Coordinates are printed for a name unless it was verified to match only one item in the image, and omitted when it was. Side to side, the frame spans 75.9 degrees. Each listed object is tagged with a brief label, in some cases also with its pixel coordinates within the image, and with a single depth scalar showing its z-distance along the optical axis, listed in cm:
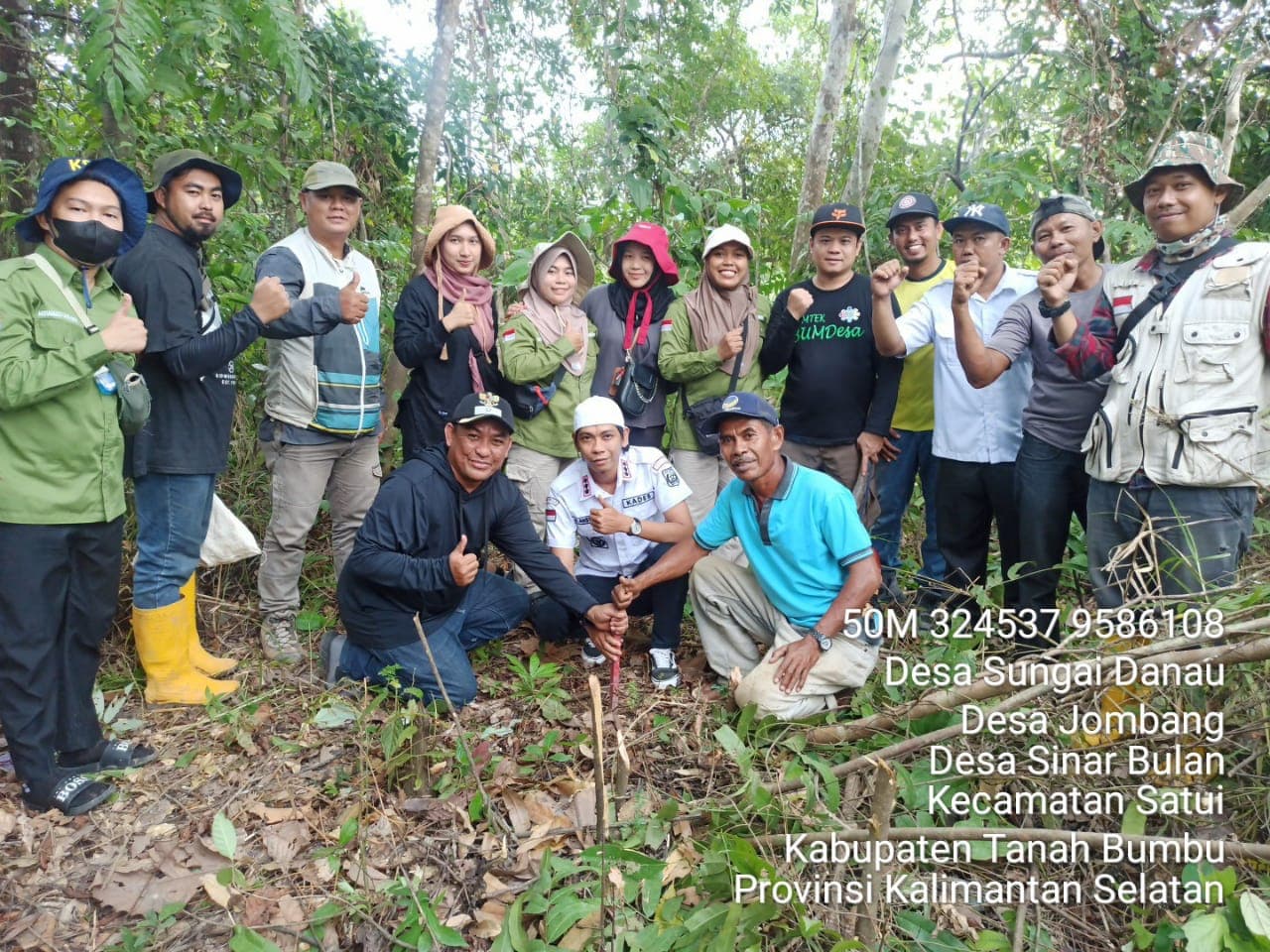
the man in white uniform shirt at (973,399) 398
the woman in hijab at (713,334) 443
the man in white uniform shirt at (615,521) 409
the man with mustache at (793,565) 357
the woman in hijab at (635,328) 455
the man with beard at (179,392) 341
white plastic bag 400
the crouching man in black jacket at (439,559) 366
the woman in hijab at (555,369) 443
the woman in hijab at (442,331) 426
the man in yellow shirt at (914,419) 436
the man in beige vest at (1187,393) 289
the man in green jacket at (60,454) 283
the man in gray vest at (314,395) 397
